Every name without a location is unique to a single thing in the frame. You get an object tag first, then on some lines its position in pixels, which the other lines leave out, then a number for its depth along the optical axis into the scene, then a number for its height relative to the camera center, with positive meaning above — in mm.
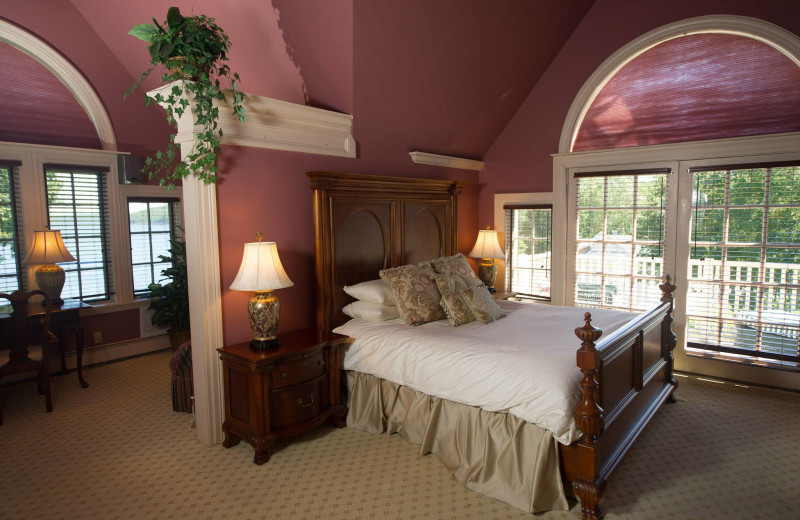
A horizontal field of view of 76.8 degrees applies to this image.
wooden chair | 3703 -818
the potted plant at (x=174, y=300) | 5195 -697
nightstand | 3000 -979
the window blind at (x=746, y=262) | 3996 -305
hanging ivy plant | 2791 +935
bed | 2498 -898
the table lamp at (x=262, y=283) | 3012 -309
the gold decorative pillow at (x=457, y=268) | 3982 -311
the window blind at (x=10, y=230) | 4457 +46
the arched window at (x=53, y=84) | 4402 +1394
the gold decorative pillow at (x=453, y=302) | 3529 -513
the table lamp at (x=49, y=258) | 4297 -204
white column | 3078 -377
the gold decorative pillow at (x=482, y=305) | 3600 -549
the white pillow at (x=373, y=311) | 3666 -591
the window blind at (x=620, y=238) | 4582 -101
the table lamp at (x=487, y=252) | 5129 -235
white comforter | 2546 -756
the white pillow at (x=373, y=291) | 3688 -452
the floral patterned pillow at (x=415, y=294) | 3574 -460
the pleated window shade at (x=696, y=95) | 3984 +1118
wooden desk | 4246 -732
